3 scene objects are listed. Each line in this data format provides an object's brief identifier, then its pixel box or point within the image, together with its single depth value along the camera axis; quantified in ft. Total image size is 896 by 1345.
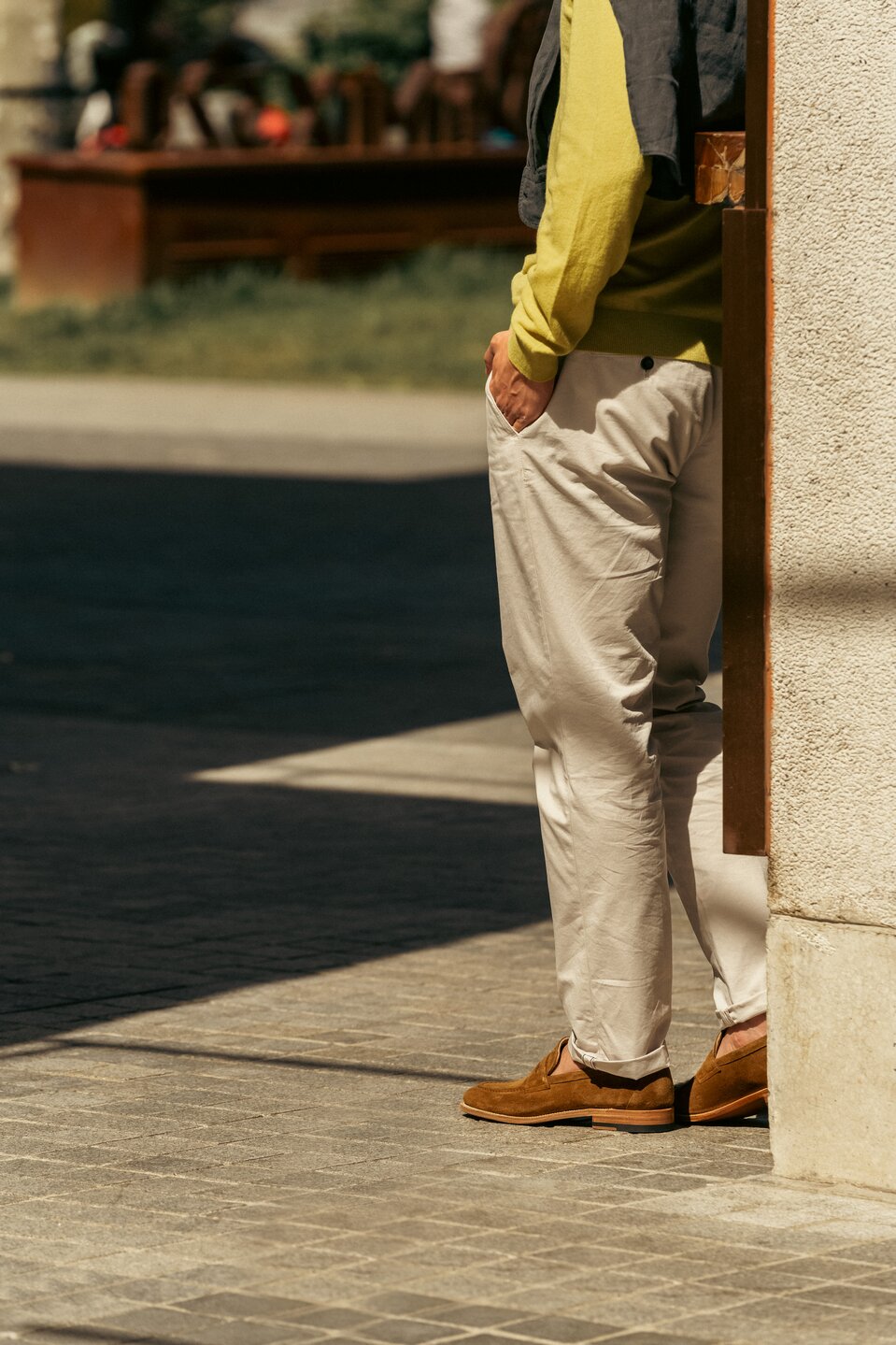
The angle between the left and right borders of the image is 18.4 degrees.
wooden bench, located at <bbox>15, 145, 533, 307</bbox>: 88.28
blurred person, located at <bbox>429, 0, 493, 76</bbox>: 127.65
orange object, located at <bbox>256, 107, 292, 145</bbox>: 99.04
